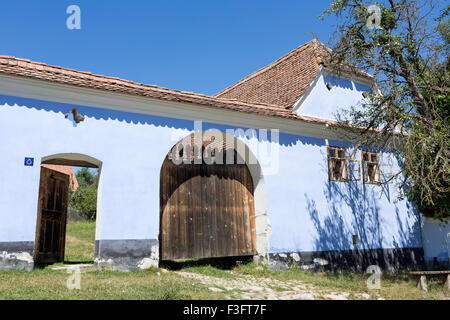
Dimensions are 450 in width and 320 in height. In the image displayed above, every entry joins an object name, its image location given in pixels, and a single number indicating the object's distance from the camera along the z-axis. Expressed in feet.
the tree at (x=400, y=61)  26.05
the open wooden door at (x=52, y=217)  28.37
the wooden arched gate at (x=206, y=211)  27.91
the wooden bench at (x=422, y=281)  23.79
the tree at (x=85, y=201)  91.50
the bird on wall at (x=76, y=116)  24.32
